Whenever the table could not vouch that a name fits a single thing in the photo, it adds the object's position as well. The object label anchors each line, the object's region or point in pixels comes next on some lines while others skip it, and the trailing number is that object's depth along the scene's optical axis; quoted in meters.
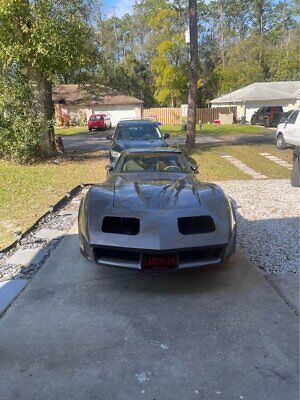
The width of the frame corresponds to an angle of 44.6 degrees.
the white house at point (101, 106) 37.22
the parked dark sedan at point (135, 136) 9.89
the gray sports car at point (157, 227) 3.33
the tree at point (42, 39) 10.60
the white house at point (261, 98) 34.53
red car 30.06
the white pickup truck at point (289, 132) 14.34
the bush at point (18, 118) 11.65
